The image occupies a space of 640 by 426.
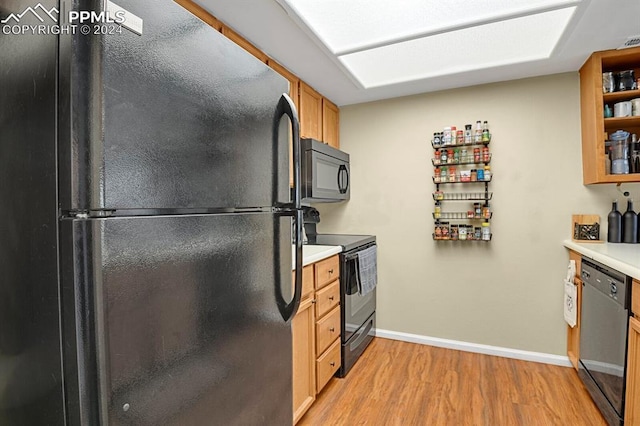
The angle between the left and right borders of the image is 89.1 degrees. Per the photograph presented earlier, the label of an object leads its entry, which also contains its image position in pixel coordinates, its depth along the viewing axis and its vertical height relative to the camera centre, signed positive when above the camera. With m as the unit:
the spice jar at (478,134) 2.61 +0.60
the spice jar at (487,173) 2.59 +0.28
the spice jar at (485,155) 2.60 +0.43
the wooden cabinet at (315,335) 1.77 -0.75
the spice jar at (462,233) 2.68 -0.20
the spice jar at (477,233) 2.63 -0.20
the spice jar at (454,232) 2.70 -0.19
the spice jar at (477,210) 2.63 -0.01
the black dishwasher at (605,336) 1.57 -0.71
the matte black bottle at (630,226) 2.19 -0.13
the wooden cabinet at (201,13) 1.47 +0.95
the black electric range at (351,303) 2.32 -0.72
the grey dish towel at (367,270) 2.48 -0.48
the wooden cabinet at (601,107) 2.12 +0.68
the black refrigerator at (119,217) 0.52 -0.01
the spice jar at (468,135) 2.63 +0.60
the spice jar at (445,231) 2.73 -0.18
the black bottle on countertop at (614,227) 2.24 -0.14
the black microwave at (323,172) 2.40 +0.31
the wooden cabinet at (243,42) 1.72 +0.96
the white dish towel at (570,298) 2.21 -0.63
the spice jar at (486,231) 2.60 -0.18
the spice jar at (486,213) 2.60 -0.03
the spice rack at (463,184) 2.62 +0.21
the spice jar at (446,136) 2.69 +0.60
